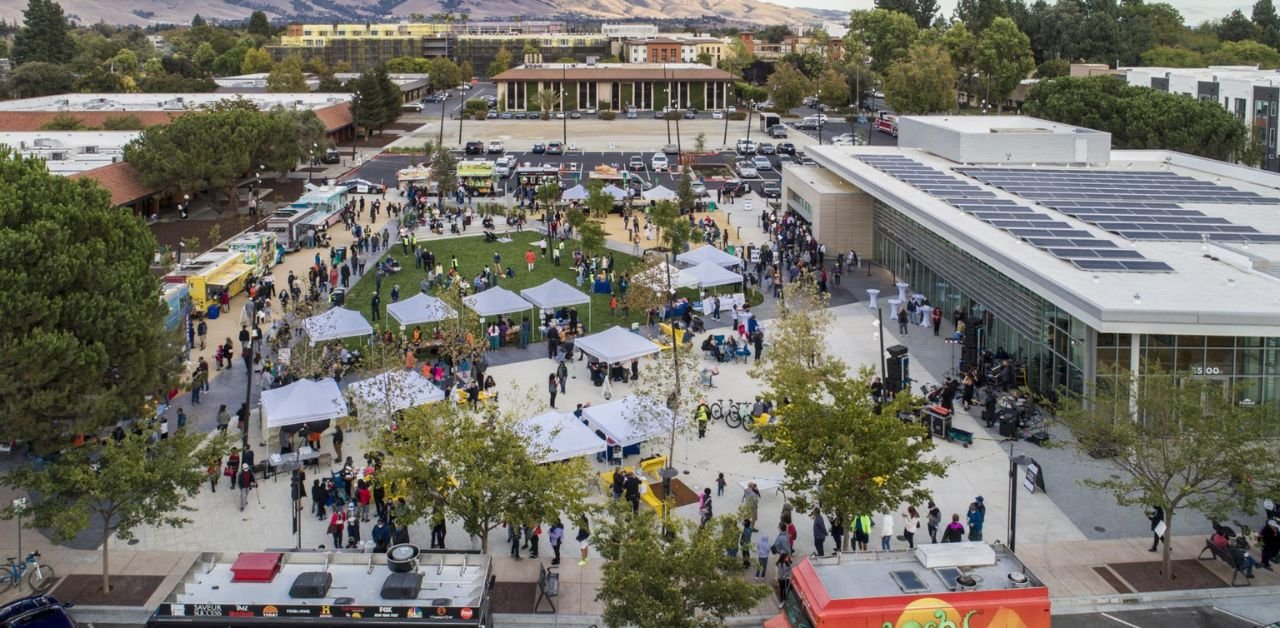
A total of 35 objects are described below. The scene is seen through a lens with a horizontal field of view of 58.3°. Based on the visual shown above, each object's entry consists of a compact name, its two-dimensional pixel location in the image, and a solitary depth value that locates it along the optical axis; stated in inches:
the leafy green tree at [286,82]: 4505.4
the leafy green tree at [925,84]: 3964.1
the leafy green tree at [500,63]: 6633.9
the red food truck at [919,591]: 604.4
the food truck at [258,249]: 1739.7
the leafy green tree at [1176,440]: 775.7
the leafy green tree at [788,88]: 4667.8
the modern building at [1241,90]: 2691.9
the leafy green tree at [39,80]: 4458.7
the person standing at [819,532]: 825.5
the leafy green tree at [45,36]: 5477.4
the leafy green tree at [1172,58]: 4766.2
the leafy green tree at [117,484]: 762.2
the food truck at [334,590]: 625.9
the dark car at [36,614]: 660.1
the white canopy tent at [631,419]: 1015.6
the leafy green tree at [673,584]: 617.3
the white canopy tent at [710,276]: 1590.8
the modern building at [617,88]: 4783.5
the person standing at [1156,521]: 849.5
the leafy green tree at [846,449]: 792.9
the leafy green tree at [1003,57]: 4333.2
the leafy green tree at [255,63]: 6505.9
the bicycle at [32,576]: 798.5
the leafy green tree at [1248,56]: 4587.1
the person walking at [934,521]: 852.6
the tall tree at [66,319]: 882.1
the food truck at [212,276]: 1542.8
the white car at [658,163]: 3139.8
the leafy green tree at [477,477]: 767.1
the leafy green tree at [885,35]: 5383.9
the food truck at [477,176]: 2605.8
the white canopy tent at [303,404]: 1037.2
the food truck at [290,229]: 2005.4
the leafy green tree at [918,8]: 6461.6
